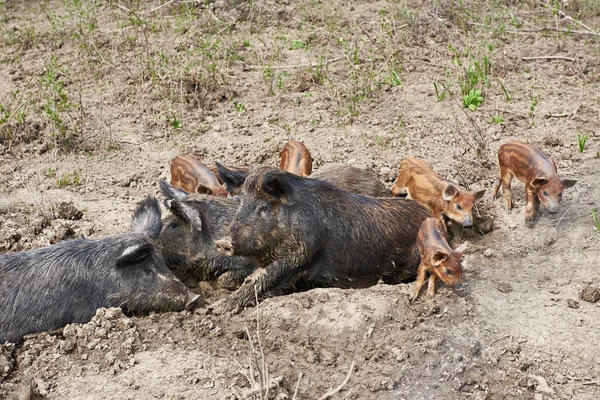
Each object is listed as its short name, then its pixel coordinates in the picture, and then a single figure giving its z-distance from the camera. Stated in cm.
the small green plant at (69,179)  878
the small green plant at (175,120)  977
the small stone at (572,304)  605
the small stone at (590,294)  611
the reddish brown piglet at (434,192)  734
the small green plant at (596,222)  685
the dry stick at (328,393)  465
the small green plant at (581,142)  835
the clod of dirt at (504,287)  634
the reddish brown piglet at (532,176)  716
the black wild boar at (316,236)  671
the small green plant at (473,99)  950
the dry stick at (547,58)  1037
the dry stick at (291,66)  1065
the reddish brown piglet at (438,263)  611
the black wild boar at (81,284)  625
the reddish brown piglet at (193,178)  804
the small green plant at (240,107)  1001
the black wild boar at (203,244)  723
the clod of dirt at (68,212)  800
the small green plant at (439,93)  947
